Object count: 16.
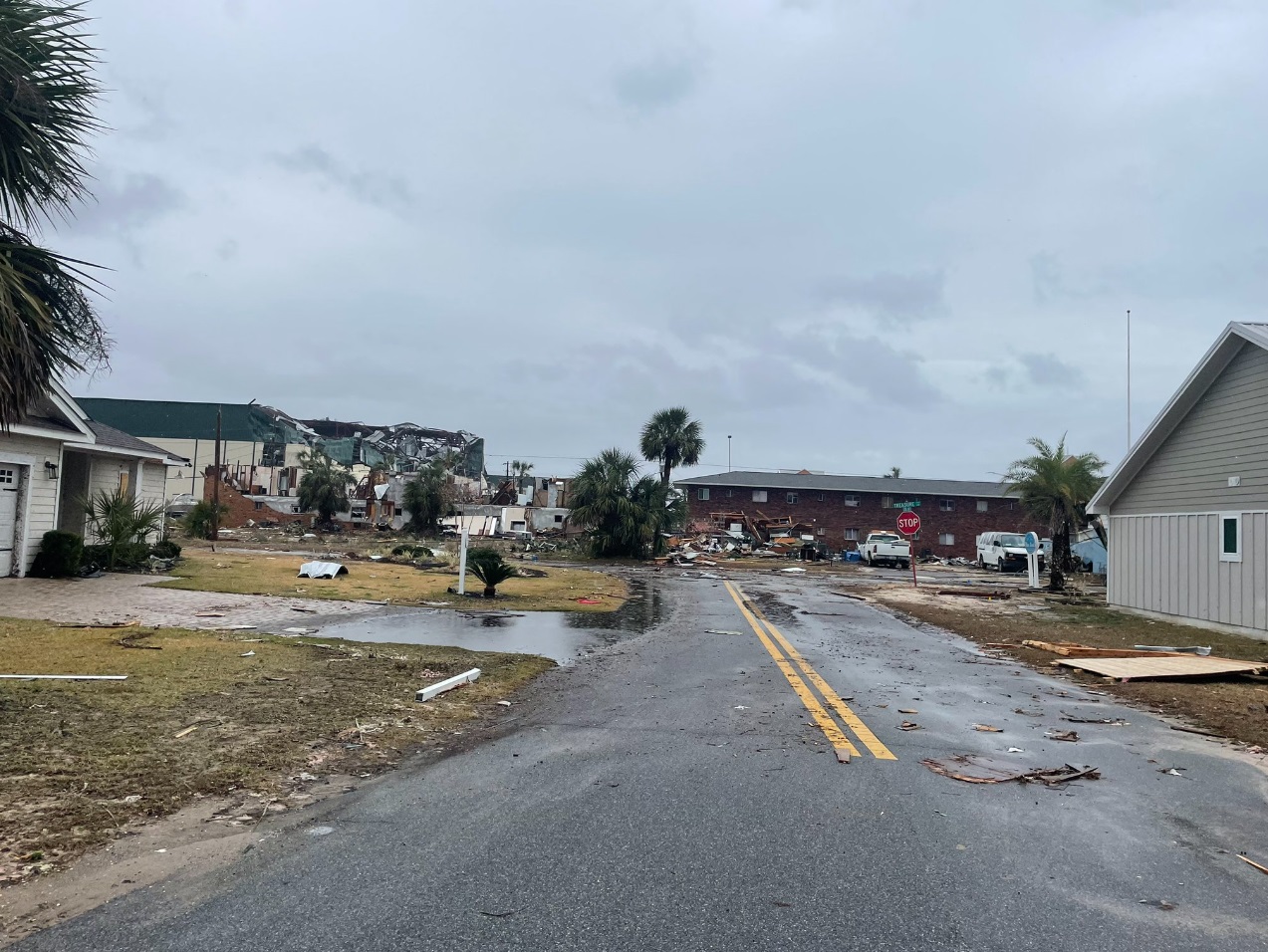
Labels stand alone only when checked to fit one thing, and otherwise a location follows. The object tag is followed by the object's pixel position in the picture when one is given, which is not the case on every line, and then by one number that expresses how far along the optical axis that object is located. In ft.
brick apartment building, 206.49
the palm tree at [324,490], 192.85
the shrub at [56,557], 62.34
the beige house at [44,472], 60.18
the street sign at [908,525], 99.71
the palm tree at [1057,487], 97.50
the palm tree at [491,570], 67.56
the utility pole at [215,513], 131.09
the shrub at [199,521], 136.15
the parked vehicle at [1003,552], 152.76
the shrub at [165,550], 79.30
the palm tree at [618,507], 149.48
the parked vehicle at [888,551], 159.84
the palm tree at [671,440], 170.71
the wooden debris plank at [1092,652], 44.34
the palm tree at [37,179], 23.82
